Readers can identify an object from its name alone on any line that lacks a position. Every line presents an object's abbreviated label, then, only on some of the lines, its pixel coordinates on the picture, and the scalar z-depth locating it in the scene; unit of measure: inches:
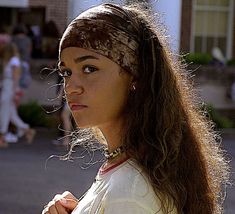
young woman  81.4
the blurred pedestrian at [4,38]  681.6
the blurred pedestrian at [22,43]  630.5
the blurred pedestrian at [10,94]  501.0
